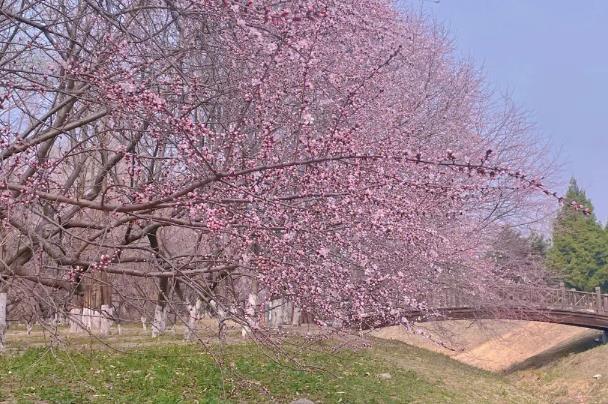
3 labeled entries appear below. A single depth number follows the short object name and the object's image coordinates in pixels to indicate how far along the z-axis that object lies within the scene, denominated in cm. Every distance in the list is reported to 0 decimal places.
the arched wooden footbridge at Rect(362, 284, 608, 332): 2261
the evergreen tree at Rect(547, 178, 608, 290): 5103
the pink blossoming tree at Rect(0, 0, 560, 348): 555
